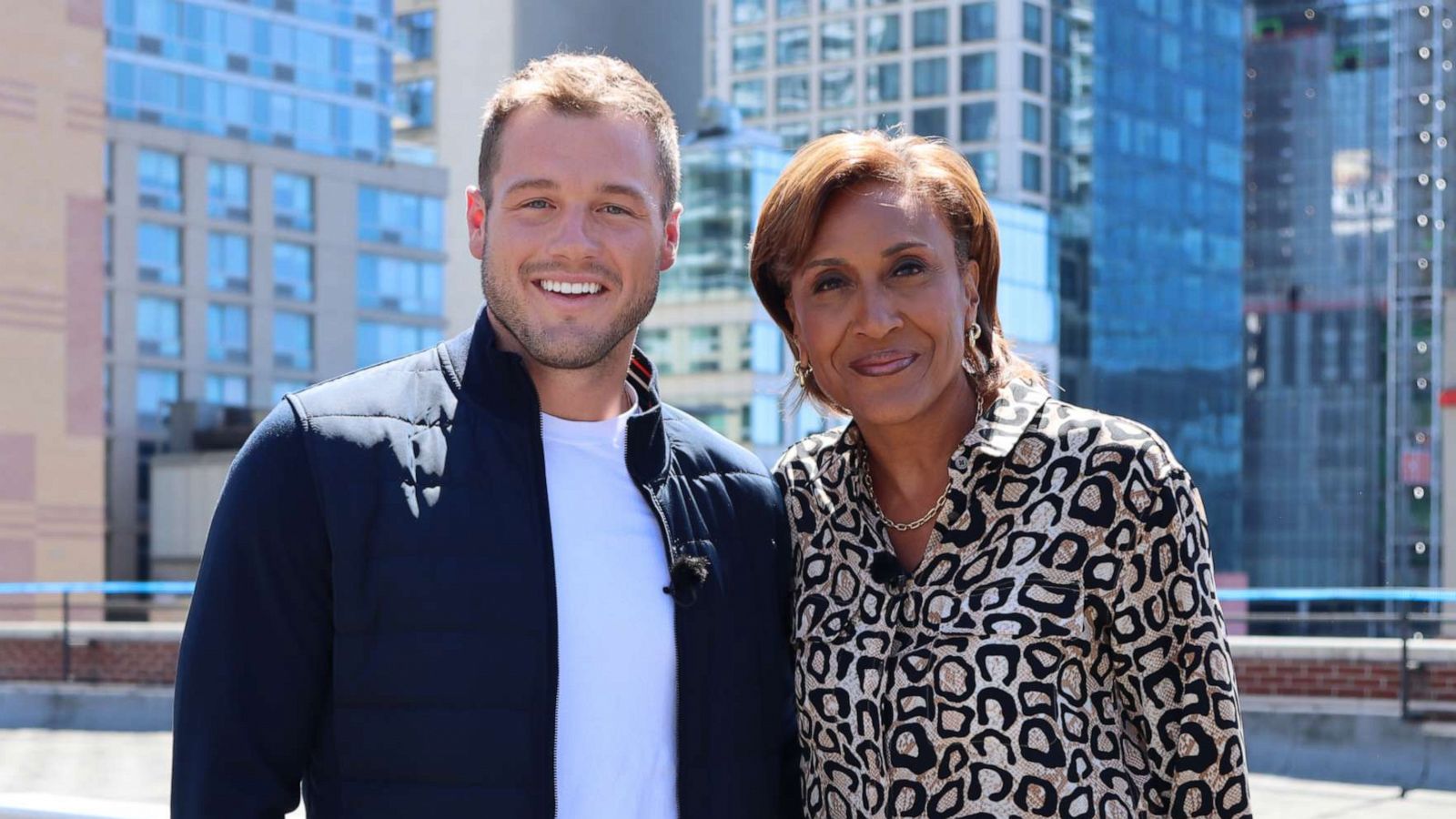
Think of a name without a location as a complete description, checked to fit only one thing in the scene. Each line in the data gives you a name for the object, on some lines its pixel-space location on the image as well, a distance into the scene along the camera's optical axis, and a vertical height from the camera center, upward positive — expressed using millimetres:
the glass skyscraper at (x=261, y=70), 66812 +12459
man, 2824 -272
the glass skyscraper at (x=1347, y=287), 93812 +6502
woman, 2957 -260
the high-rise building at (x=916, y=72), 79750 +15256
